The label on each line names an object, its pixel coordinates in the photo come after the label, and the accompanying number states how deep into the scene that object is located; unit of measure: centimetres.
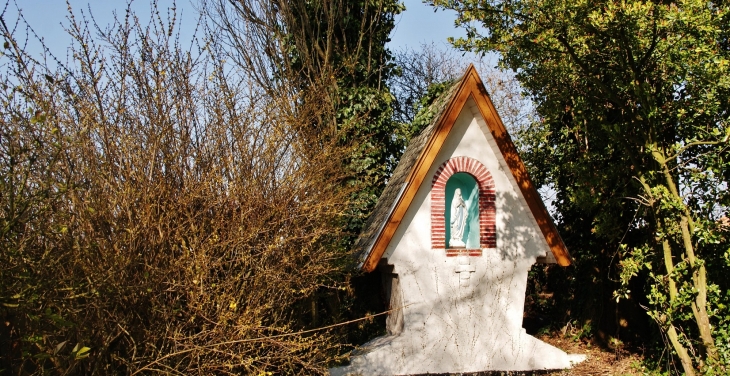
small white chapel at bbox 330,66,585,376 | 895
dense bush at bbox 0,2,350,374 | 491
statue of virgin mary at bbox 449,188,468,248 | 964
